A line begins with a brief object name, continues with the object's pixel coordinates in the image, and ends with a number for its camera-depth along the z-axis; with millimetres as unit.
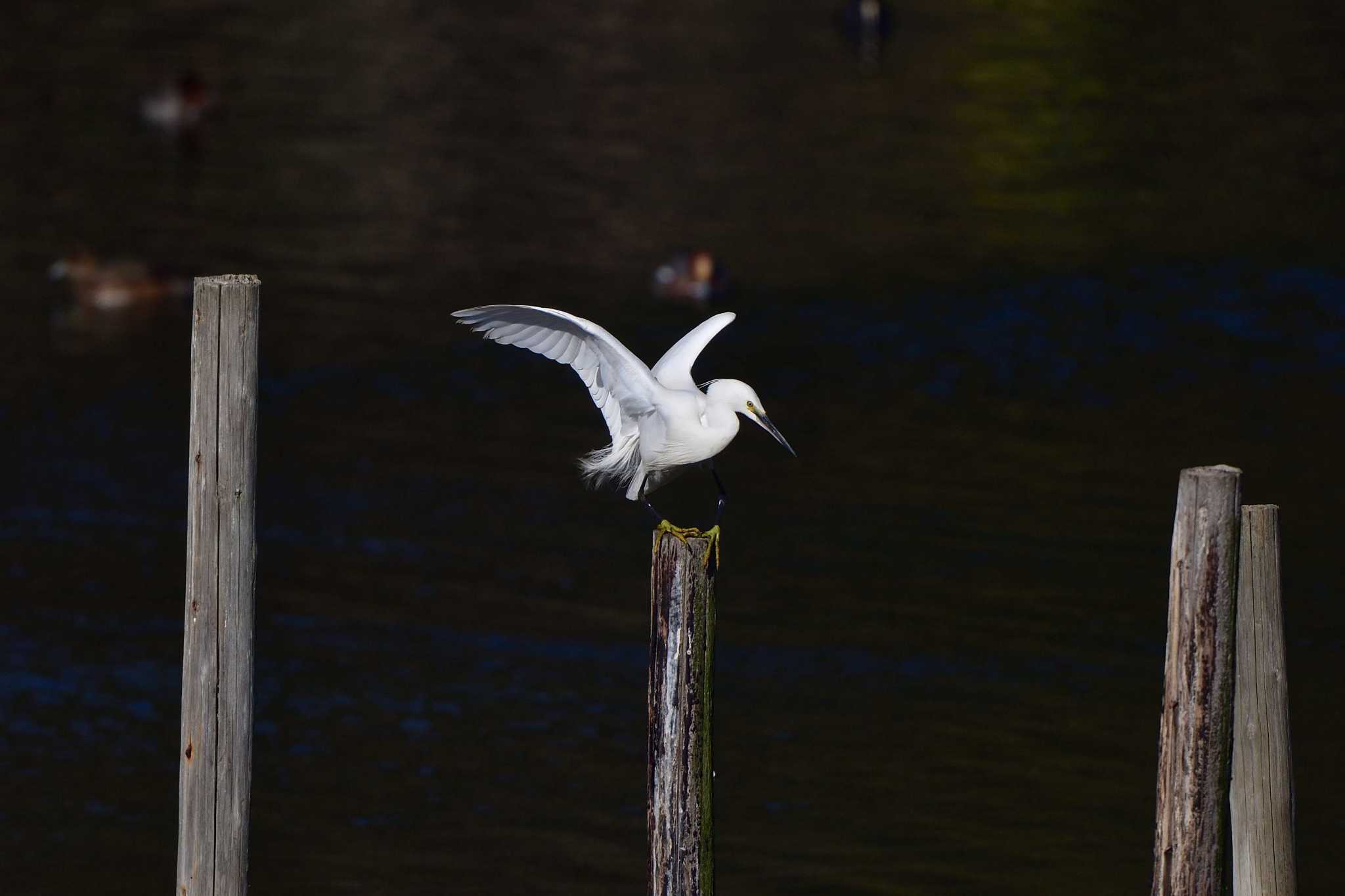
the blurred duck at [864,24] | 56844
